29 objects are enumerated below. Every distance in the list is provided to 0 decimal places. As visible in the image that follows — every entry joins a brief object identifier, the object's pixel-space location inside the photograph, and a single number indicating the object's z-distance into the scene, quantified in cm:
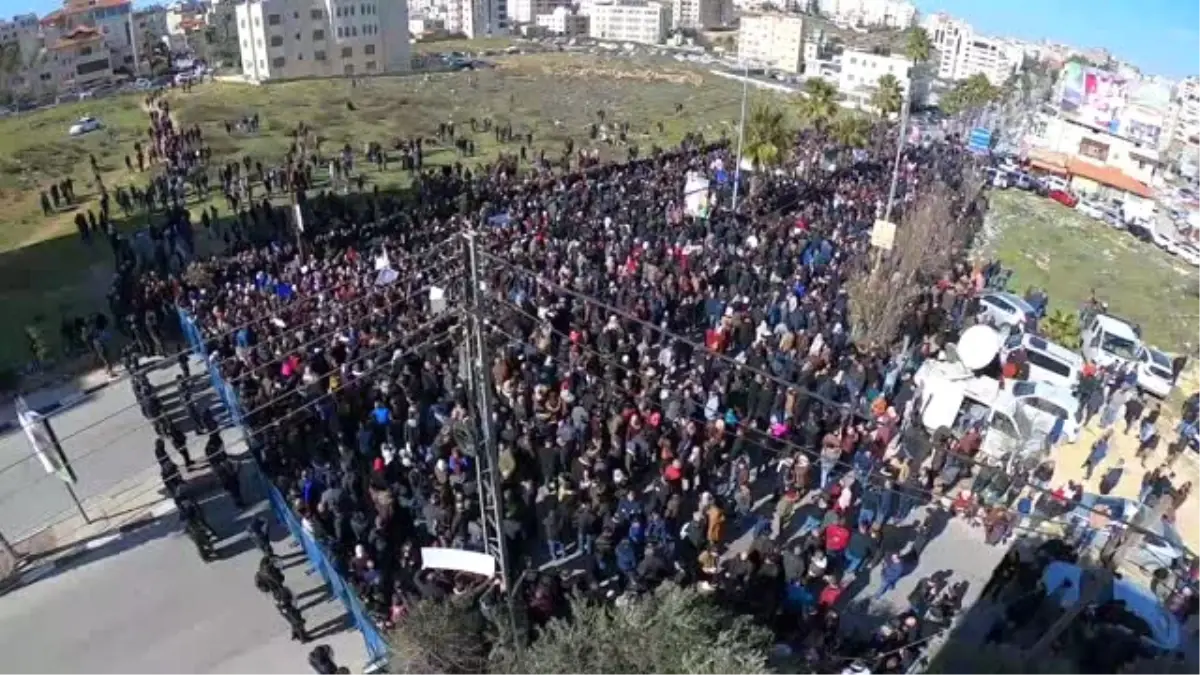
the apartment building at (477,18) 14012
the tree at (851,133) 3656
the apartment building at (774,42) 11300
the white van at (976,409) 1559
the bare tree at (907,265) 1839
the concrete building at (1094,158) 5791
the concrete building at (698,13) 16062
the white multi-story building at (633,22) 14012
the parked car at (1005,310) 1991
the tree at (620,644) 756
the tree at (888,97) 4569
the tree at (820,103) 3775
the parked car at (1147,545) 1276
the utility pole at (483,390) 782
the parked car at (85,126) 4107
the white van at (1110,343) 1925
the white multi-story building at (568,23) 15162
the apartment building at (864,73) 8551
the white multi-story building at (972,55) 13425
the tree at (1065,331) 2028
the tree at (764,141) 2928
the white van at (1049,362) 1745
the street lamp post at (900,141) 2188
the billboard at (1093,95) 7062
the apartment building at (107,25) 10144
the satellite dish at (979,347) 1677
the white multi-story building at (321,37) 6544
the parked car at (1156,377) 1858
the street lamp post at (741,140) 2728
